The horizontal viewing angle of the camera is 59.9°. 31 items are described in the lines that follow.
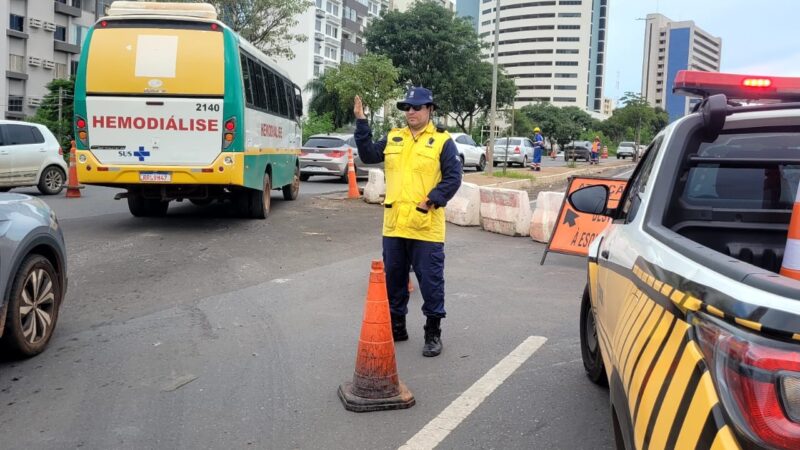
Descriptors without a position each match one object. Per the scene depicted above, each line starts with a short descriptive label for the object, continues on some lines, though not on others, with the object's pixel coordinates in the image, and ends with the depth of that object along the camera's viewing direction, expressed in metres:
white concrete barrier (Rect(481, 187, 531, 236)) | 11.23
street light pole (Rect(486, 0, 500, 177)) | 22.95
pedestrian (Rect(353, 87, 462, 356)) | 4.93
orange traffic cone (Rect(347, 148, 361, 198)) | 16.17
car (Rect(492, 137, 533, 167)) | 33.62
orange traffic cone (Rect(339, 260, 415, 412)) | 3.98
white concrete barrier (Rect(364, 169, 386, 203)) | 15.26
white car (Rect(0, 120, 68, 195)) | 14.59
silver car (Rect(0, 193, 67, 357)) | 4.40
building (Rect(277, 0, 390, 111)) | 74.12
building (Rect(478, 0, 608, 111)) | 146.00
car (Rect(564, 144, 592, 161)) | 45.00
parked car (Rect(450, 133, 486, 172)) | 28.55
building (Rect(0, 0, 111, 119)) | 41.28
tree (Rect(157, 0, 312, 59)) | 34.00
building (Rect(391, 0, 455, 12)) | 104.71
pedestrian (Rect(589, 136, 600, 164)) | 40.91
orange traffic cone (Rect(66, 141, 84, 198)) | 15.30
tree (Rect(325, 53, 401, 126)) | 33.34
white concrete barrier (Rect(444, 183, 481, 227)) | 12.19
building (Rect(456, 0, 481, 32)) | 190.38
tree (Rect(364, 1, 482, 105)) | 54.22
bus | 9.93
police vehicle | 1.47
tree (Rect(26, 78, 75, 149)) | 29.39
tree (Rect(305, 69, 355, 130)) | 49.78
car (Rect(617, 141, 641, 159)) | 58.91
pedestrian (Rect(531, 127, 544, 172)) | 30.11
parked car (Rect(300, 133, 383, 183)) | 21.17
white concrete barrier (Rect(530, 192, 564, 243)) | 10.59
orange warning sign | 8.92
